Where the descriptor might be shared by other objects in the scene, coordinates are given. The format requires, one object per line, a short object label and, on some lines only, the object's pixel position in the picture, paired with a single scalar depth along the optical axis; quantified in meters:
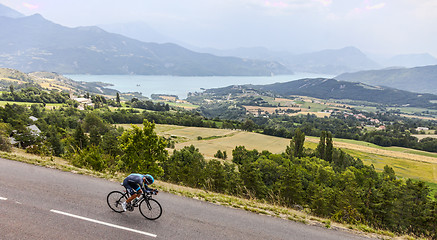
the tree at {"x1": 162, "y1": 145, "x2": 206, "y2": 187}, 37.62
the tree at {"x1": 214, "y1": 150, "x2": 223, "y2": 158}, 74.40
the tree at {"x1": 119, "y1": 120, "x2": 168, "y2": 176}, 19.39
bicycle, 9.42
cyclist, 9.22
